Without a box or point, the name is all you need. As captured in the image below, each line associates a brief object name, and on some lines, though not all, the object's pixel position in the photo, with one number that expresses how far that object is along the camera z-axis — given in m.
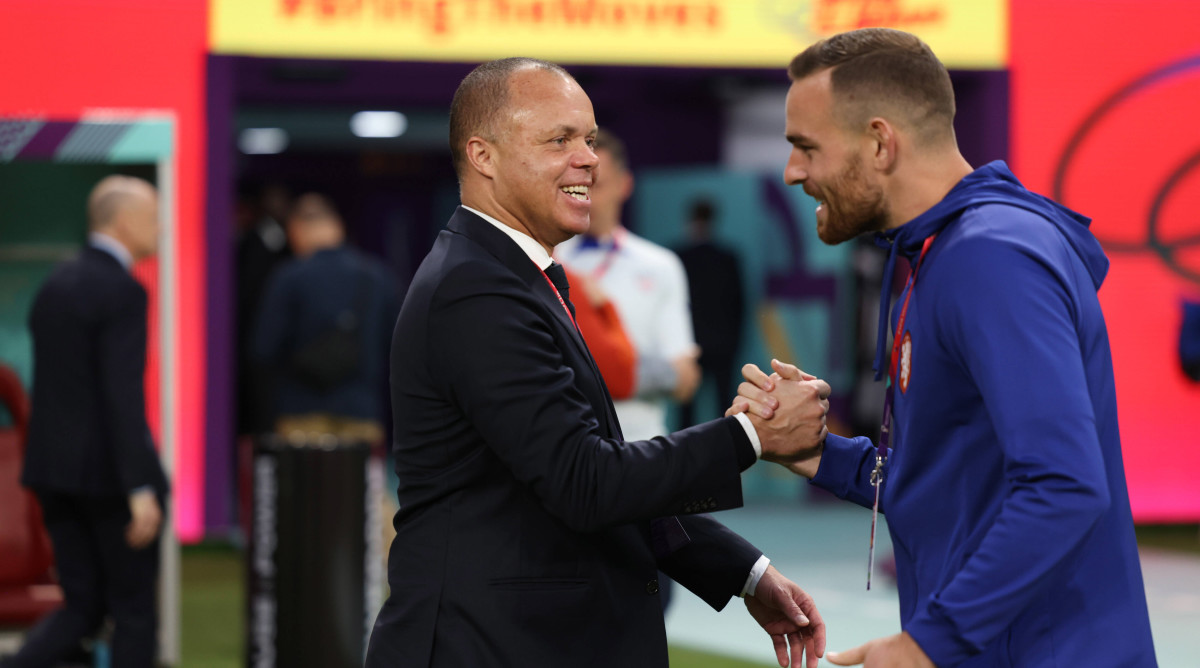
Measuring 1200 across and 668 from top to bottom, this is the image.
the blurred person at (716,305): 20.09
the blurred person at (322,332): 14.86
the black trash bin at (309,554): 9.85
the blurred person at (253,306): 19.50
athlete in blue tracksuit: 3.54
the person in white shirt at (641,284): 9.49
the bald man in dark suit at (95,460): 9.62
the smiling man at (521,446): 4.28
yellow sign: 16.33
